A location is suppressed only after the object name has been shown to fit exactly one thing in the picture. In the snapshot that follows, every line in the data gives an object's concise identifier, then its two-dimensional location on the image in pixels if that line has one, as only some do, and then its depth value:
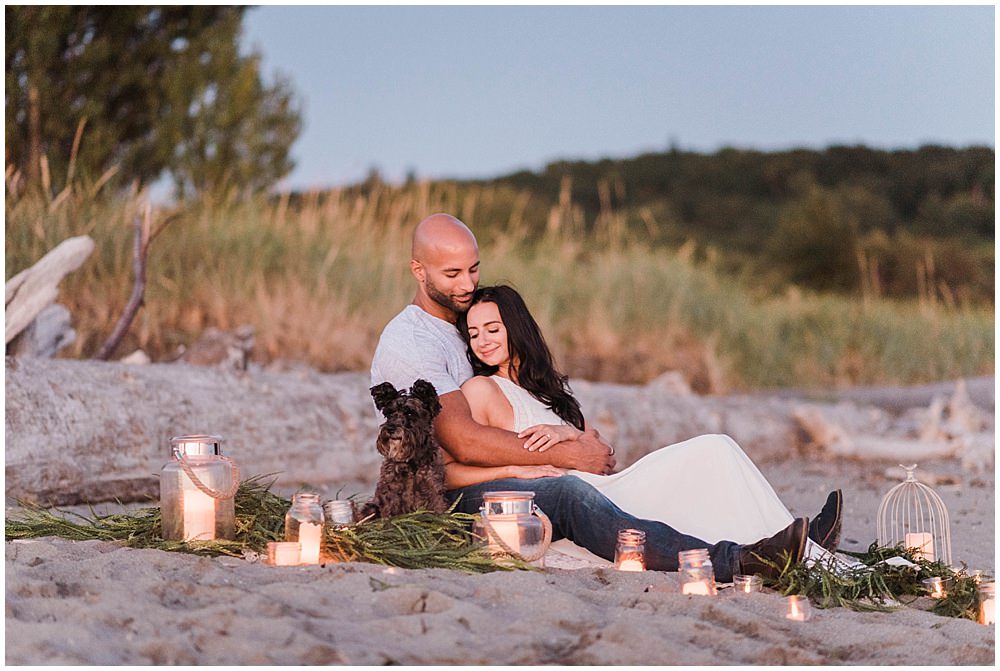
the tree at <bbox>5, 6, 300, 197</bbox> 10.86
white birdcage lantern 4.54
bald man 4.59
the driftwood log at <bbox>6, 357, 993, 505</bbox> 5.91
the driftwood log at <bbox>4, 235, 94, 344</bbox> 6.64
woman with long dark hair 4.36
